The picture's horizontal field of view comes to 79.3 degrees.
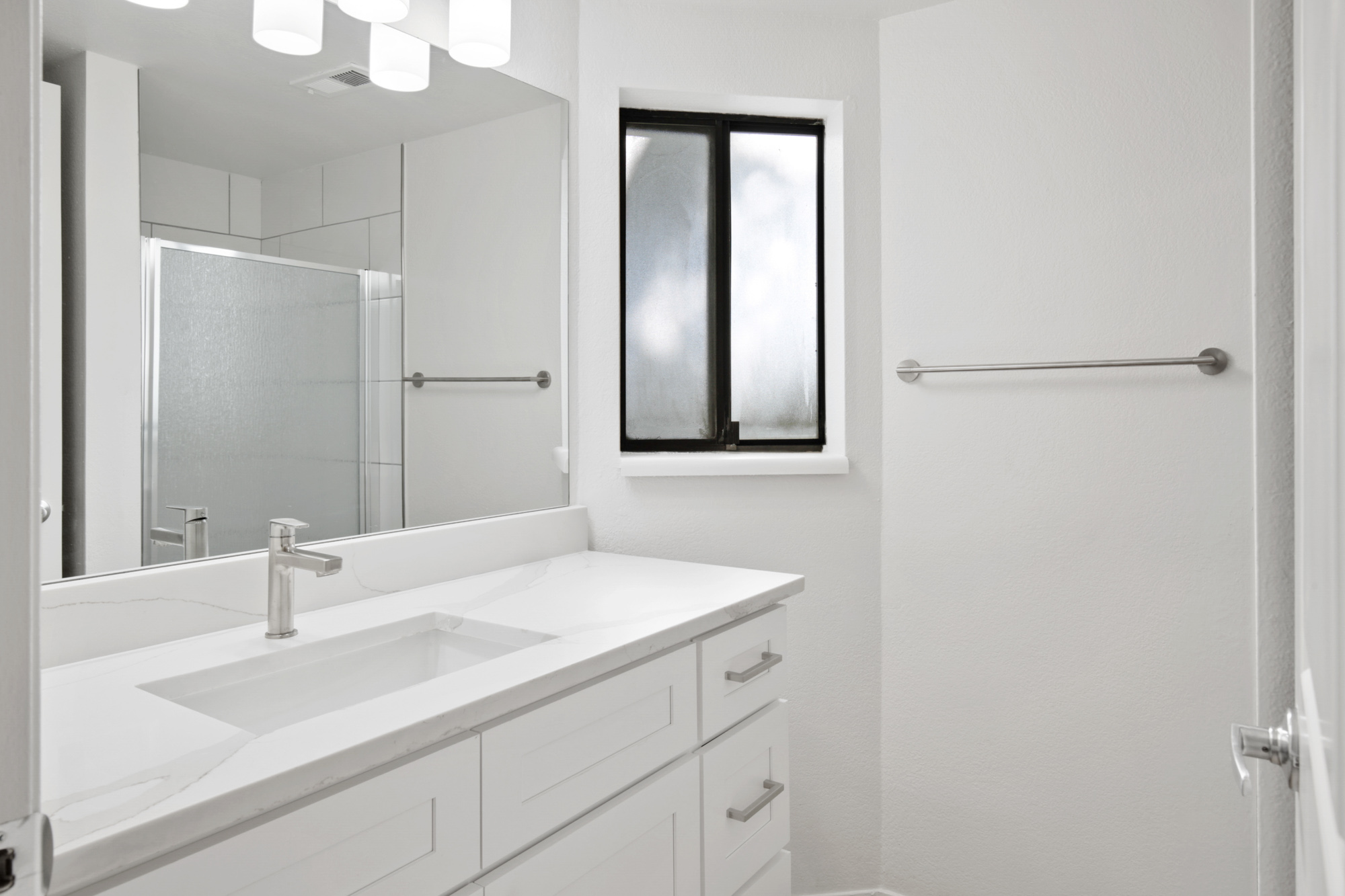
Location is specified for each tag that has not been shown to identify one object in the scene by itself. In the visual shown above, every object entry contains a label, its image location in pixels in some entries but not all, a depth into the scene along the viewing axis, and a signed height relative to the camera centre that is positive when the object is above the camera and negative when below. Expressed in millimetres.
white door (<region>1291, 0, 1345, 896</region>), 354 +5
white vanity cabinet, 731 -403
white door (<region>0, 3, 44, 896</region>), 295 -5
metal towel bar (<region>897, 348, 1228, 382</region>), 1600 +176
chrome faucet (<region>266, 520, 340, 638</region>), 1109 -172
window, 1988 +416
